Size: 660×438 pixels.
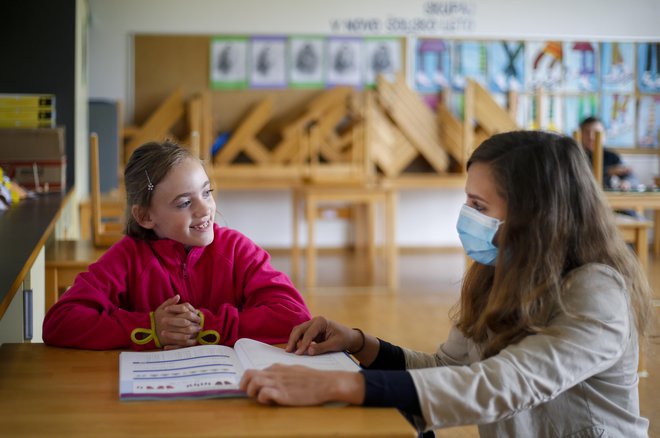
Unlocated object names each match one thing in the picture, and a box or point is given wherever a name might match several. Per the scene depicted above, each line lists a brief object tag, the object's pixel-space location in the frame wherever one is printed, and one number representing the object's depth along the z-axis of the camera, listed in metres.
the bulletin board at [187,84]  7.32
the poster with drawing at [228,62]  7.43
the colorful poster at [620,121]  7.54
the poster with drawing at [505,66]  7.65
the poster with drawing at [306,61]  7.48
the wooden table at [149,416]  1.01
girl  1.59
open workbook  1.15
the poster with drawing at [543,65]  7.69
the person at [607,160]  6.18
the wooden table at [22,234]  1.63
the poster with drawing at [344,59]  7.50
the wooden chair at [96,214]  3.23
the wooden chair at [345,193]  5.90
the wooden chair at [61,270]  3.05
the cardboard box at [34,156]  4.38
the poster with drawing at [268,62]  7.46
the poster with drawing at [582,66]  7.72
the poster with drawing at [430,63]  7.57
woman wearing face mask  1.16
